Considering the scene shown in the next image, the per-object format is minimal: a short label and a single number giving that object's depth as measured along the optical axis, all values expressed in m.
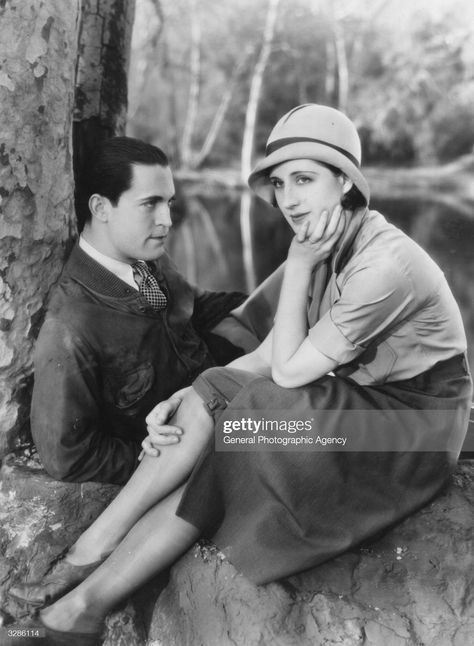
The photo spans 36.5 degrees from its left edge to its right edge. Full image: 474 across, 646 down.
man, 2.36
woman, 2.06
